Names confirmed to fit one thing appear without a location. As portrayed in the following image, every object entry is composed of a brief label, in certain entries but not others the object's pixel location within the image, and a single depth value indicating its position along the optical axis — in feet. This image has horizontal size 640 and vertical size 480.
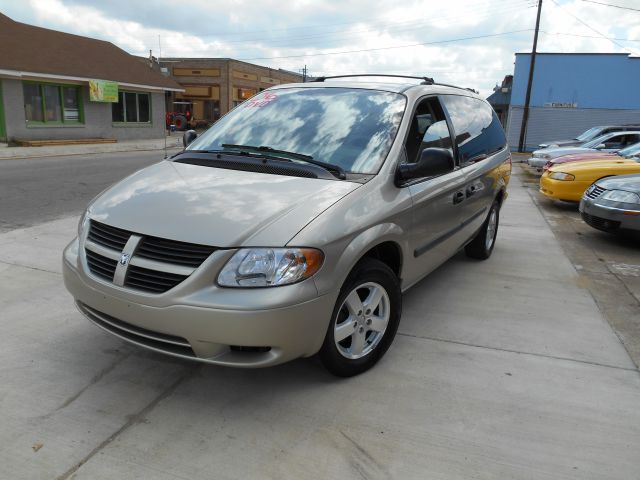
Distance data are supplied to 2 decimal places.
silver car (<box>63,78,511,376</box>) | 8.64
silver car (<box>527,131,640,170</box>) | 49.16
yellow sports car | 30.12
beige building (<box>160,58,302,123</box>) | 153.28
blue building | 96.43
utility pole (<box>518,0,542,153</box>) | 90.79
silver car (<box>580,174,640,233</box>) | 21.57
